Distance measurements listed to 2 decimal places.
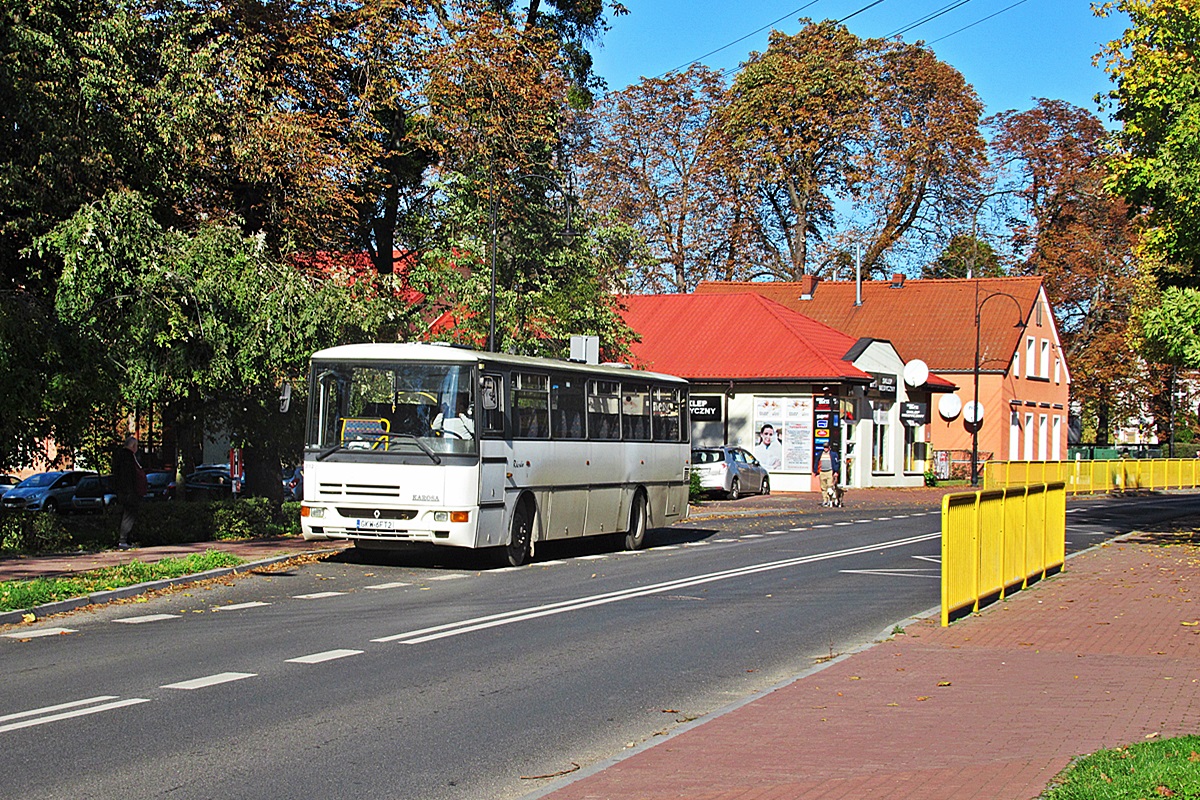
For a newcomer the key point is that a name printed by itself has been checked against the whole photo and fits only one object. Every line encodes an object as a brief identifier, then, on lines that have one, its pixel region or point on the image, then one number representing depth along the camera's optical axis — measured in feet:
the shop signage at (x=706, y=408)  161.99
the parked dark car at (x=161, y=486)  113.25
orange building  208.95
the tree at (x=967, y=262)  235.40
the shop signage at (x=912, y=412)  176.76
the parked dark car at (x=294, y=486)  142.20
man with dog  128.57
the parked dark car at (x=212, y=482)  130.11
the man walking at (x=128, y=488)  68.33
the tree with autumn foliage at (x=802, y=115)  186.09
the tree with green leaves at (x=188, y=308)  67.62
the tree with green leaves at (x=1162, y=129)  68.23
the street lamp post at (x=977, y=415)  172.86
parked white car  137.80
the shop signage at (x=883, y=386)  169.07
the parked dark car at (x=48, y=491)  129.70
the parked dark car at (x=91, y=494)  130.62
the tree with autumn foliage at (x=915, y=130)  191.93
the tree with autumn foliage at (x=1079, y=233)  210.18
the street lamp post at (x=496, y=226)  94.99
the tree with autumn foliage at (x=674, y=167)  194.39
